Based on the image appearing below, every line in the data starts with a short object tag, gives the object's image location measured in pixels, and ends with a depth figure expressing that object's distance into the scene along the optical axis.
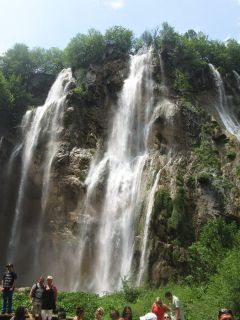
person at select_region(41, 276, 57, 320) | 8.24
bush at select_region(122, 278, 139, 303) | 14.34
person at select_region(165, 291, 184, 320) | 8.00
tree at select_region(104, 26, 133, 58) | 31.63
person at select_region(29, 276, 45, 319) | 8.45
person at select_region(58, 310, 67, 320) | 7.36
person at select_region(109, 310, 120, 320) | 6.32
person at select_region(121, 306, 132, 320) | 6.45
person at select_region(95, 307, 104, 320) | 7.46
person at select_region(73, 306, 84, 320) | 7.11
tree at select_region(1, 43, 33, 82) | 32.60
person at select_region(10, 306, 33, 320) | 5.38
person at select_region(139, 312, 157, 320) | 5.45
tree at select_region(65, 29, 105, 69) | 30.40
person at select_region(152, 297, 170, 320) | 7.88
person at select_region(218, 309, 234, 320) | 4.60
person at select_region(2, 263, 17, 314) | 10.03
